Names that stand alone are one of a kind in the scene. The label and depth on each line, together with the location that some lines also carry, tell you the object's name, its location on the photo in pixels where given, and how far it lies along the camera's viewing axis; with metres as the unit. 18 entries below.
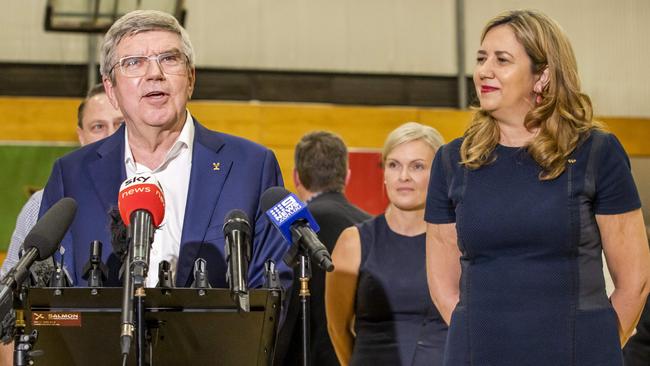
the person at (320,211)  4.70
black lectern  2.63
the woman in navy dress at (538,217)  2.86
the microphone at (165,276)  2.69
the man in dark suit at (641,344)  4.89
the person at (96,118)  4.80
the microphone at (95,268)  2.85
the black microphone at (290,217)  2.62
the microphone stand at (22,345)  2.39
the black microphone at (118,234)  2.61
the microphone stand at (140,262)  2.36
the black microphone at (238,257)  2.49
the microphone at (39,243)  2.38
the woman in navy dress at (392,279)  4.19
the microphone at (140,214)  2.37
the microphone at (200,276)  2.74
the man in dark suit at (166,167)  3.19
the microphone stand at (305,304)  2.59
